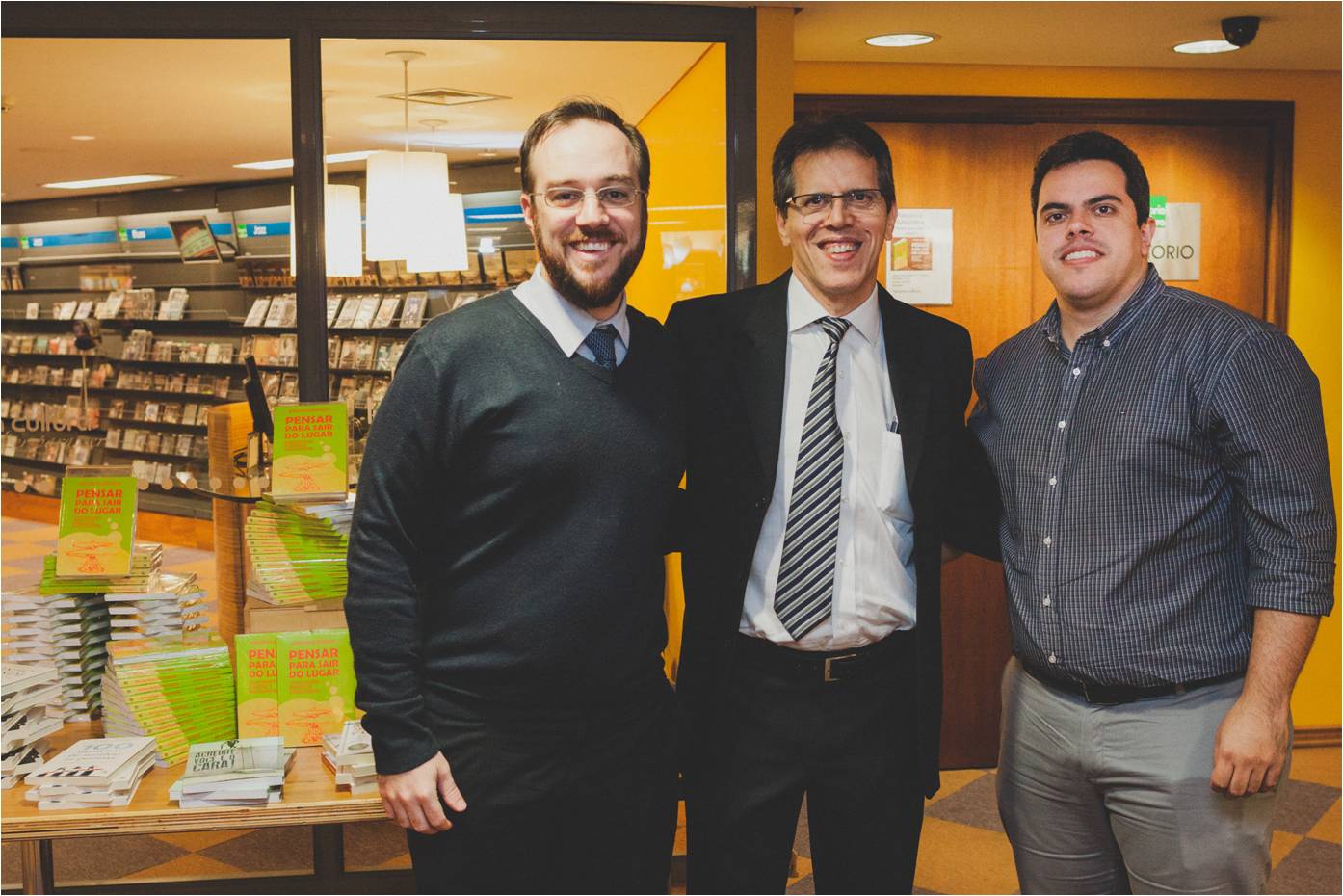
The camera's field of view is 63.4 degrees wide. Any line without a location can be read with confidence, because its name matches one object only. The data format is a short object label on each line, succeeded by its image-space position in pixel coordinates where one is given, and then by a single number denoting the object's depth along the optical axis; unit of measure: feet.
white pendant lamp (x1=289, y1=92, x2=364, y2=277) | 10.71
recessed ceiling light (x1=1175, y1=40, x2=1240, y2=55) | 12.59
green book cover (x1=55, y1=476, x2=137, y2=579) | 8.65
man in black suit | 6.63
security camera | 11.55
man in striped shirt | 6.16
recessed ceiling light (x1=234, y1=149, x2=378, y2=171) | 10.77
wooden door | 13.91
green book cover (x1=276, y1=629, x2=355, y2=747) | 8.54
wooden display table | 7.33
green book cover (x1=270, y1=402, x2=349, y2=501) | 8.75
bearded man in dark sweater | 5.82
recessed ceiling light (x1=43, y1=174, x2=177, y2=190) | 25.46
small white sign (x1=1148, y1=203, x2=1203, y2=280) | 14.32
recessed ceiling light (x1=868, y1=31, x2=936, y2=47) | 12.03
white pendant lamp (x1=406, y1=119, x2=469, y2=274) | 13.12
